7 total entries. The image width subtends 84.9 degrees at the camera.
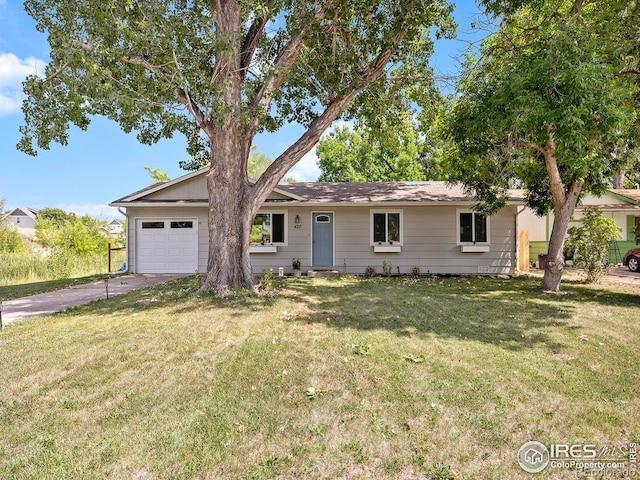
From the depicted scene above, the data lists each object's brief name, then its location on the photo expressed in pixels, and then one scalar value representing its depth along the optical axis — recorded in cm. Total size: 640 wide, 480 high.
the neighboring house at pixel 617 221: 1557
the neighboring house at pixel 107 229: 2205
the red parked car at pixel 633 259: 1330
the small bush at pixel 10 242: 1547
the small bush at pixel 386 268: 1193
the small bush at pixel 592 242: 943
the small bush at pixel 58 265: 1263
